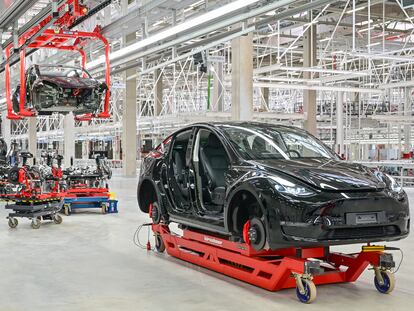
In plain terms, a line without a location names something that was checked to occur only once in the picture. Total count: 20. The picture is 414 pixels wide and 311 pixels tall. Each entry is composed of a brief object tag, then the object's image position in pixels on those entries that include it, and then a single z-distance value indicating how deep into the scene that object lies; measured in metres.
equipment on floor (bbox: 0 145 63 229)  8.74
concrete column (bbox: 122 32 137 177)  22.95
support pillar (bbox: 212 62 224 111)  19.17
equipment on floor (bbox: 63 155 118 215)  10.74
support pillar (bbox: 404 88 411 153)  25.89
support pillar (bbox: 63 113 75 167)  24.42
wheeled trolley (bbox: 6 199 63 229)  8.69
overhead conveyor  9.41
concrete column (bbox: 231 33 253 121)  13.03
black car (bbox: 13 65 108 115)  10.77
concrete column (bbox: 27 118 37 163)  31.50
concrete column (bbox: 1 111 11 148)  34.53
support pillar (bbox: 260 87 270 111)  31.94
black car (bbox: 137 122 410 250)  4.35
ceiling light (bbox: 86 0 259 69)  7.46
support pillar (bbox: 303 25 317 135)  22.20
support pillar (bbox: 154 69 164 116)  29.02
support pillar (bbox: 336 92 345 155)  22.77
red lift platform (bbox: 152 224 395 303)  4.41
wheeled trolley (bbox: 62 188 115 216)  10.66
